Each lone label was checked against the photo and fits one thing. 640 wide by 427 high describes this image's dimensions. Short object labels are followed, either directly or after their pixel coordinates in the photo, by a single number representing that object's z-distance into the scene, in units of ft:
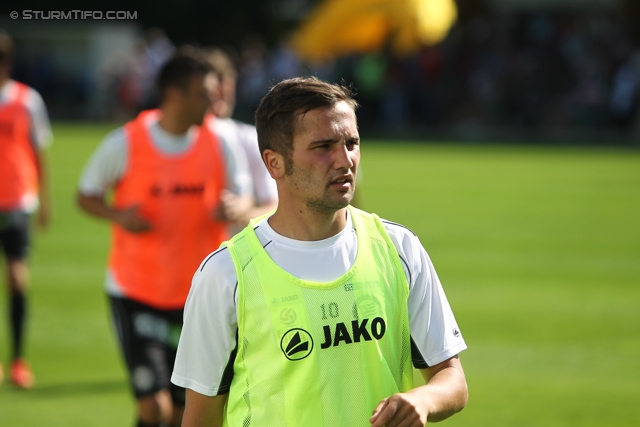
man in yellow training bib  22.81
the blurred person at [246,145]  43.14
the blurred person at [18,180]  59.47
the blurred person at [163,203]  40.81
